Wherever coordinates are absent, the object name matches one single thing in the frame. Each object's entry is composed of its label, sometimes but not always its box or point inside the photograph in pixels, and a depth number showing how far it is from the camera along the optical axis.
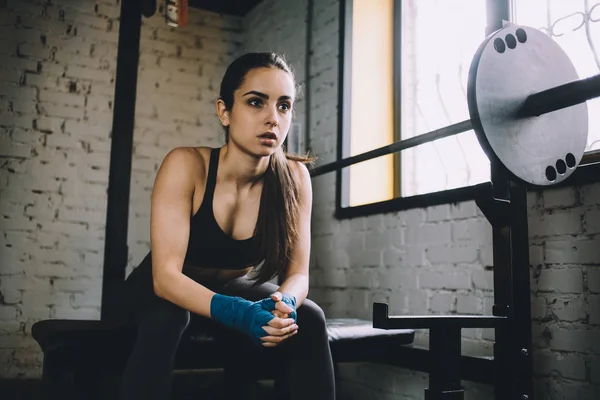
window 2.50
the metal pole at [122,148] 2.49
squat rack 1.41
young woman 1.48
